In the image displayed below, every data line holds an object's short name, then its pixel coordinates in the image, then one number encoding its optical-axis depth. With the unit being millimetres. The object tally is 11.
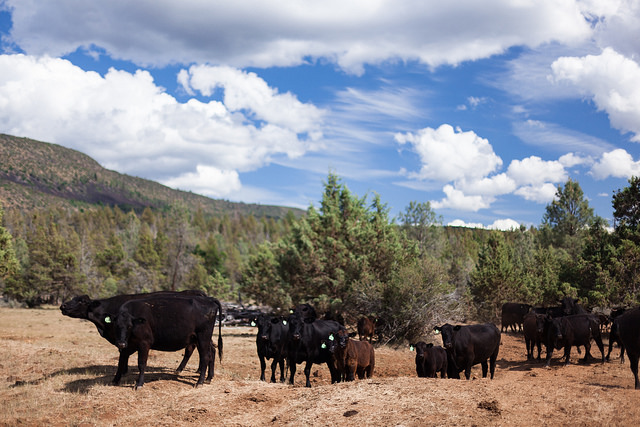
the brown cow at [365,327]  22339
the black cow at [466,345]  14430
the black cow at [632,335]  12875
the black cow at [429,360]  14047
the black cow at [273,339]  13969
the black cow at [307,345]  13734
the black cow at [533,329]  19266
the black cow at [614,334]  18656
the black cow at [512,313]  31566
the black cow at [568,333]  18484
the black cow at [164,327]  11484
